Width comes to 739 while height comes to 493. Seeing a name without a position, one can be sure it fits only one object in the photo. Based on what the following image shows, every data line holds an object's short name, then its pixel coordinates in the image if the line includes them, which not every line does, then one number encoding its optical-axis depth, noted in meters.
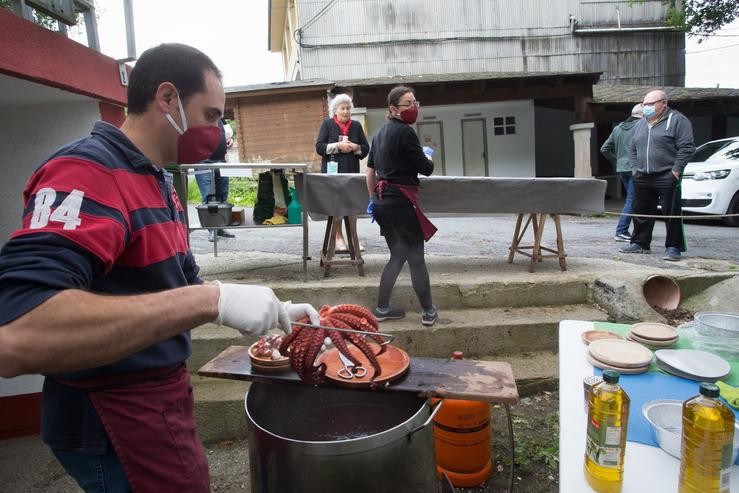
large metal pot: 1.66
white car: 8.70
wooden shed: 13.98
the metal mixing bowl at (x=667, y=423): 1.29
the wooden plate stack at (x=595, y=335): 2.02
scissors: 1.94
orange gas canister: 2.78
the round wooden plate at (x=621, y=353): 1.73
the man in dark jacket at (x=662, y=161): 5.75
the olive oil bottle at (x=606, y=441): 1.19
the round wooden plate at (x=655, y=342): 1.92
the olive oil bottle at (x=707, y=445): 1.09
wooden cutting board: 1.84
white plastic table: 1.22
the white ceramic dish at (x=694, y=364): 1.65
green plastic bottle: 4.89
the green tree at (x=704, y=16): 16.80
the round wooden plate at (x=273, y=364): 2.06
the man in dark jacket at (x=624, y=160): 7.36
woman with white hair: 5.30
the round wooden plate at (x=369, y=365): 1.88
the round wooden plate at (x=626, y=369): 1.71
